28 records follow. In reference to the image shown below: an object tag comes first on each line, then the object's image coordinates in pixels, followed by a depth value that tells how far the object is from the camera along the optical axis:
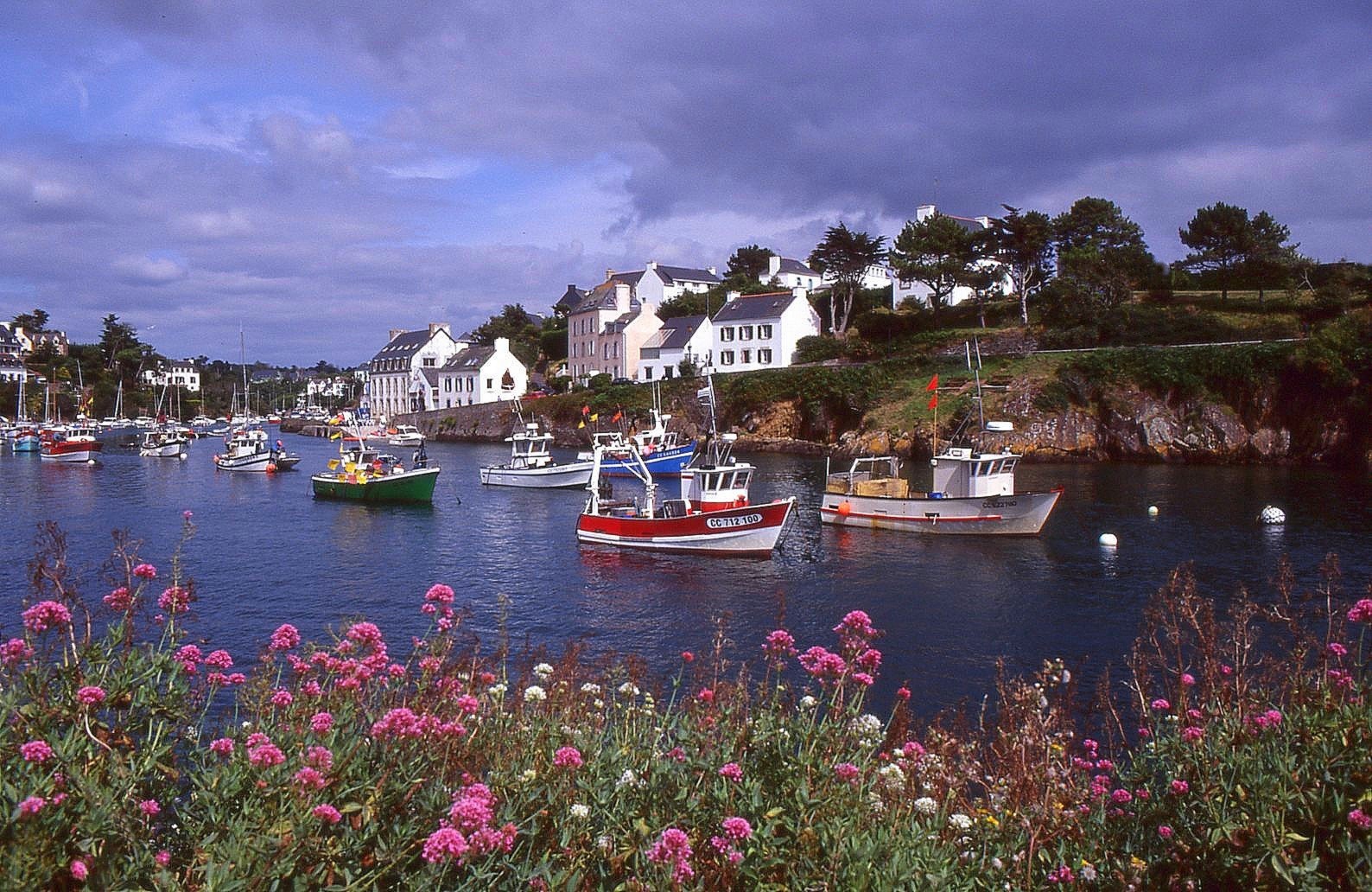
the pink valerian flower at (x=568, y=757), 5.06
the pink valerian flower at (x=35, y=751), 4.31
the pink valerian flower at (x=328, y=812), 4.34
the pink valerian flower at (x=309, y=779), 4.39
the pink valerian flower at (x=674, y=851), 4.13
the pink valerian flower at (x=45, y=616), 5.14
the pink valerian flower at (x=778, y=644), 6.57
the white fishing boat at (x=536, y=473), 57.53
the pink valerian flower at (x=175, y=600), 6.40
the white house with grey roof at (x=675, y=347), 95.50
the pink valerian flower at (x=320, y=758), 4.55
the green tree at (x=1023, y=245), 77.94
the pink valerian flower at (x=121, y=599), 5.85
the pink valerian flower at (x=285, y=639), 5.79
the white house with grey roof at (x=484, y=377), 114.50
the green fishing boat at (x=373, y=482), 48.28
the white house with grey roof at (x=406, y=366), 131.88
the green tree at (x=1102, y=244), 73.62
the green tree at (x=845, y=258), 89.69
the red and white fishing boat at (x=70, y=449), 75.62
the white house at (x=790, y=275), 110.75
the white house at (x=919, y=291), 92.12
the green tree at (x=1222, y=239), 74.06
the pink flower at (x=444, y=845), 3.91
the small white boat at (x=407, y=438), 105.06
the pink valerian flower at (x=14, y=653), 4.99
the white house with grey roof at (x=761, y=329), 88.81
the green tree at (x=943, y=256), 80.38
